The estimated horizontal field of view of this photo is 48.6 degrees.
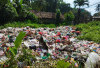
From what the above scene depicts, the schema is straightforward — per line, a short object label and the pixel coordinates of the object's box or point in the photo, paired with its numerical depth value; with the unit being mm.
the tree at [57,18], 16694
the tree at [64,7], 27766
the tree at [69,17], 17250
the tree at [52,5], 22581
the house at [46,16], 16922
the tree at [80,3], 19859
